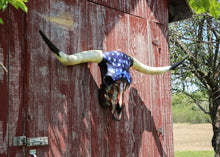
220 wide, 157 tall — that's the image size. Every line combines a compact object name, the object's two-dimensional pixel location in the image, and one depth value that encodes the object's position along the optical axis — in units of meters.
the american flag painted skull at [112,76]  3.60
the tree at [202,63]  9.07
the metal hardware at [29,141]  2.89
